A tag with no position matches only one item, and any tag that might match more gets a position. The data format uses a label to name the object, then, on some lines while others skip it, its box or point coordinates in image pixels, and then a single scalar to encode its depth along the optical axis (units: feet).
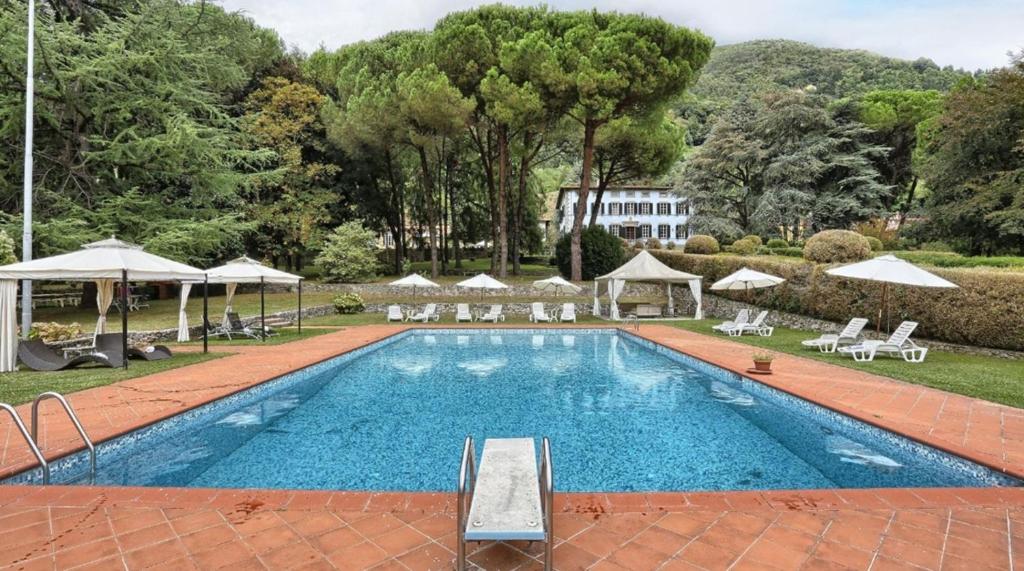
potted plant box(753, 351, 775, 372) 26.13
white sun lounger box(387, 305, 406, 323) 59.11
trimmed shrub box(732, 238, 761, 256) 74.84
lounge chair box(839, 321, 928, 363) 31.17
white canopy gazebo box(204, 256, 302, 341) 39.86
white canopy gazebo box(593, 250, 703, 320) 57.57
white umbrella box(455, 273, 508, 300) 56.80
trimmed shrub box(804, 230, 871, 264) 45.65
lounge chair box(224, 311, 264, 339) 43.60
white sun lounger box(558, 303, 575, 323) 58.59
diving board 7.97
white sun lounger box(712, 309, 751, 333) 45.42
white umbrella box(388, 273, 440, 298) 57.47
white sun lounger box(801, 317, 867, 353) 34.53
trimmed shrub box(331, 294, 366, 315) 66.13
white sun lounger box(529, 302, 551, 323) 58.54
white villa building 155.22
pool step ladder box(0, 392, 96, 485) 11.38
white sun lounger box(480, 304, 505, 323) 58.19
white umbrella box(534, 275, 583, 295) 57.03
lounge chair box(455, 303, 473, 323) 59.41
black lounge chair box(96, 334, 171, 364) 30.91
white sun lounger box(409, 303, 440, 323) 58.90
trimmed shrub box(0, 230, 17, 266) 33.81
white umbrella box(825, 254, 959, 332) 30.12
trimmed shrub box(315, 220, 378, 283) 78.23
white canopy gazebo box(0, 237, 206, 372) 26.00
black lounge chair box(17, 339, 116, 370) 27.63
